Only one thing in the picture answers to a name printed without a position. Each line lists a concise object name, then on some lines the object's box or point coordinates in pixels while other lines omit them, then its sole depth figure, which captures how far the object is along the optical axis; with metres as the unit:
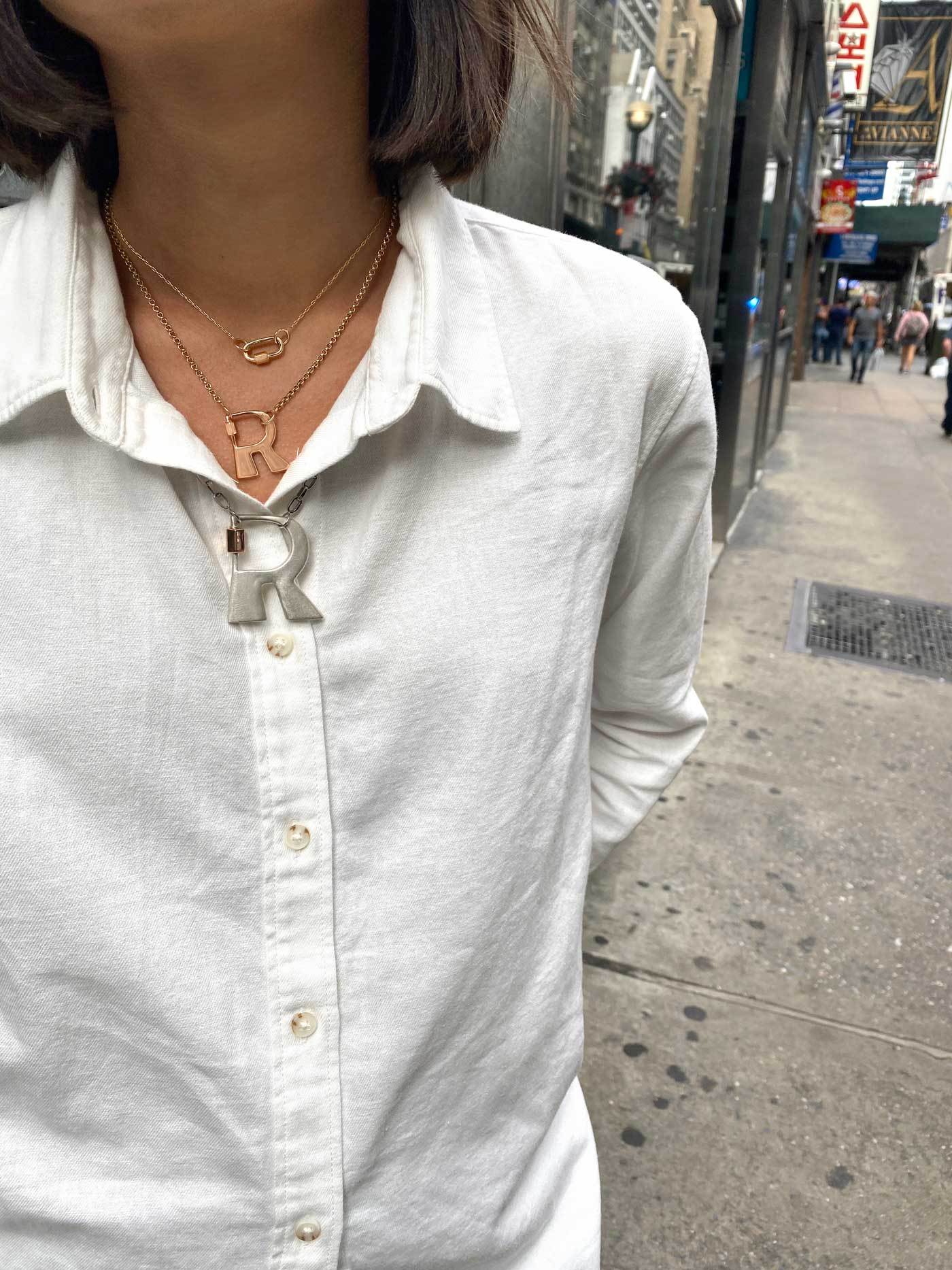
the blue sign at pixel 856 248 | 26.34
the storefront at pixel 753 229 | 6.12
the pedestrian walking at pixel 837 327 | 24.23
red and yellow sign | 19.03
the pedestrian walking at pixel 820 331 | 25.14
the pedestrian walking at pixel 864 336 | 19.16
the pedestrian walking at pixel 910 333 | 23.45
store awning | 27.89
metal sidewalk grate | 5.10
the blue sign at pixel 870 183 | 21.30
